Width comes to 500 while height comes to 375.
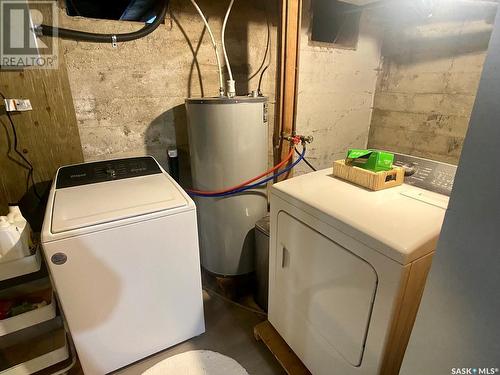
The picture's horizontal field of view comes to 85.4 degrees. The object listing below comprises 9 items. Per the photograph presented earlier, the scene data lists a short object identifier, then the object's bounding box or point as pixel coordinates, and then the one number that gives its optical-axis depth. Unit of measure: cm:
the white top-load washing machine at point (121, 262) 113
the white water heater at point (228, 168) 154
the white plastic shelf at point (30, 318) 123
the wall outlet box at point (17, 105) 141
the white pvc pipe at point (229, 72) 169
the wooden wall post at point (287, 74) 159
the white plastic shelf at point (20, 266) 114
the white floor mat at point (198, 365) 143
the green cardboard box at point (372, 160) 112
